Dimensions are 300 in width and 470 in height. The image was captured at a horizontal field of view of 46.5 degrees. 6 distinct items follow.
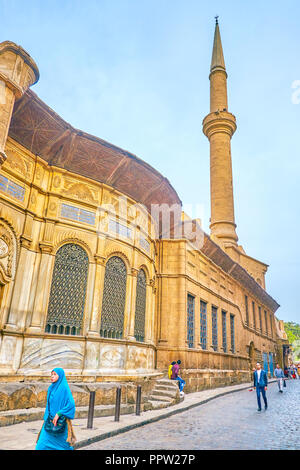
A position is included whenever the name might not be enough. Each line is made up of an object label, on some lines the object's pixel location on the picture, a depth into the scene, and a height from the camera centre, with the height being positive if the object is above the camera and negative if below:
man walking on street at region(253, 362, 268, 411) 9.59 -0.31
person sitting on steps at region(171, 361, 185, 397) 11.97 -0.38
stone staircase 10.01 -0.87
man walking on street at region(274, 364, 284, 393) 16.19 -0.27
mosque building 8.00 +2.90
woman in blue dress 3.62 -0.52
